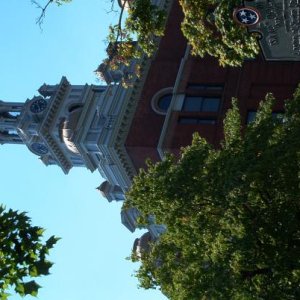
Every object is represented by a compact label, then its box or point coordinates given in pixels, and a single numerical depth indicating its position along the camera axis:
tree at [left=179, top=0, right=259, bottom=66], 22.06
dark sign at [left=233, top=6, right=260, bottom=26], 21.86
